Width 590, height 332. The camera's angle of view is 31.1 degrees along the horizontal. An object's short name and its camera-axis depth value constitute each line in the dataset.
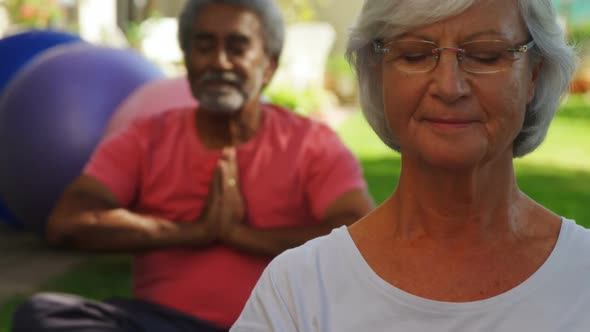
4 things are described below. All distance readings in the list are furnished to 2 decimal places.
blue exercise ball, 6.77
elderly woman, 1.70
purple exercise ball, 5.79
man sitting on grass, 3.37
